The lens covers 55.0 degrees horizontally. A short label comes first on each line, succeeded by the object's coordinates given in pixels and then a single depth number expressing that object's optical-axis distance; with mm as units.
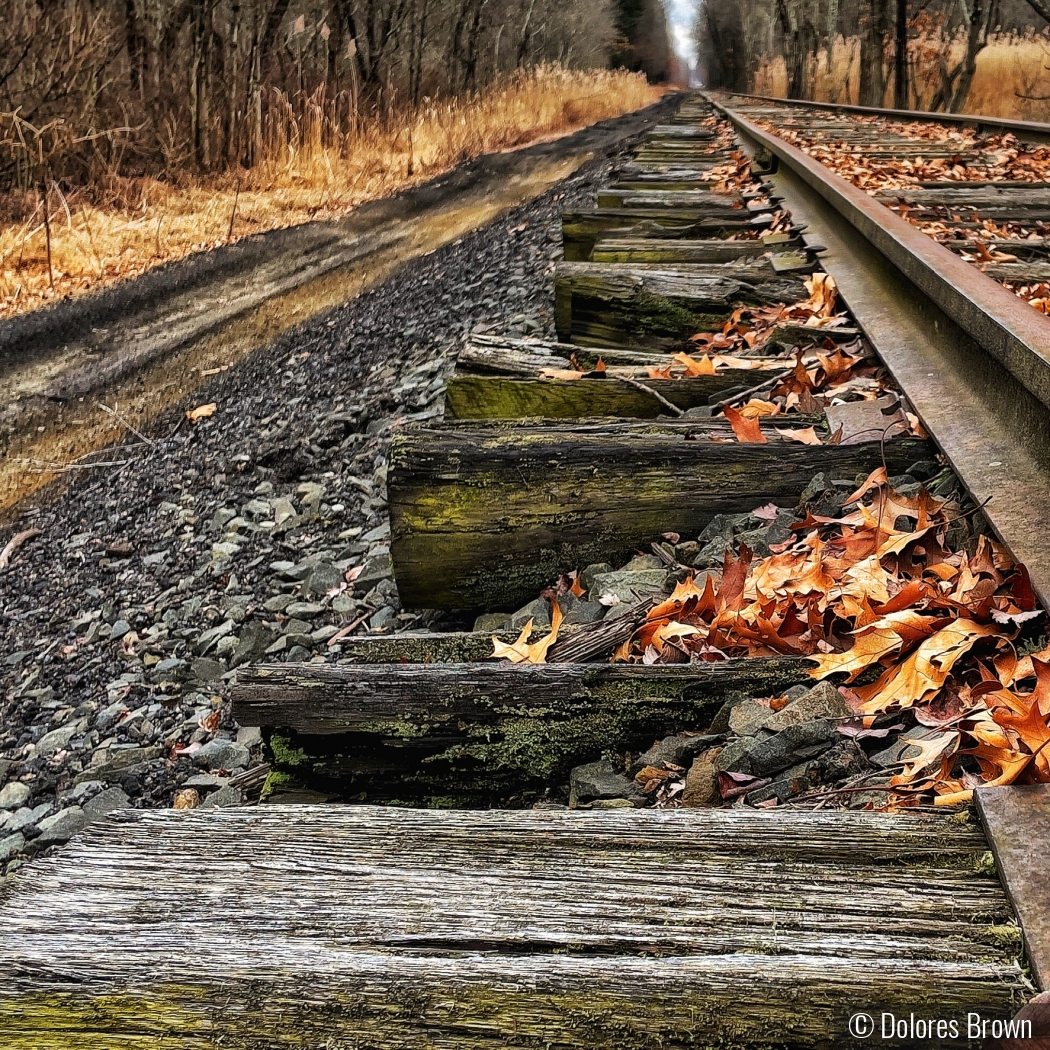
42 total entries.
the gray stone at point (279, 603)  2844
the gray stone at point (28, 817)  2316
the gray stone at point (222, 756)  2188
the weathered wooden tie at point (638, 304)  3240
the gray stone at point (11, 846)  2187
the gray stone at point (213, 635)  2822
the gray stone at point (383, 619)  2373
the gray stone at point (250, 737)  2234
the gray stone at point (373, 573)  2684
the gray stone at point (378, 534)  3018
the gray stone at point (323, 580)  2812
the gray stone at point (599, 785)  1292
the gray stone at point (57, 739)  2617
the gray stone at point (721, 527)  1842
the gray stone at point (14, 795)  2420
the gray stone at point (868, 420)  2004
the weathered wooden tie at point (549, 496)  1852
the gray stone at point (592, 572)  1856
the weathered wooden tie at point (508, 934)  760
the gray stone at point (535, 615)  1783
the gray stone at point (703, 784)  1232
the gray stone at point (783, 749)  1229
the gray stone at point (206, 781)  2084
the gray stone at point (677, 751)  1312
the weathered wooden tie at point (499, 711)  1350
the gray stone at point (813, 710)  1261
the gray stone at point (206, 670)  2676
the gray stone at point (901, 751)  1173
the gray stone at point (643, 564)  1819
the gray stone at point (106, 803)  2203
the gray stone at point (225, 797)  1840
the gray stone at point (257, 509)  3582
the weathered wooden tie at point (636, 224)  4688
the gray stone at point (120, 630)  3085
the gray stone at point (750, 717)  1276
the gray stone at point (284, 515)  3412
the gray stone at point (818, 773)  1188
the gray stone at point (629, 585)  1731
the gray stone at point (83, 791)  2316
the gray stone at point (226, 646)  2752
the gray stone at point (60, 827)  2174
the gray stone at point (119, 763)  2373
